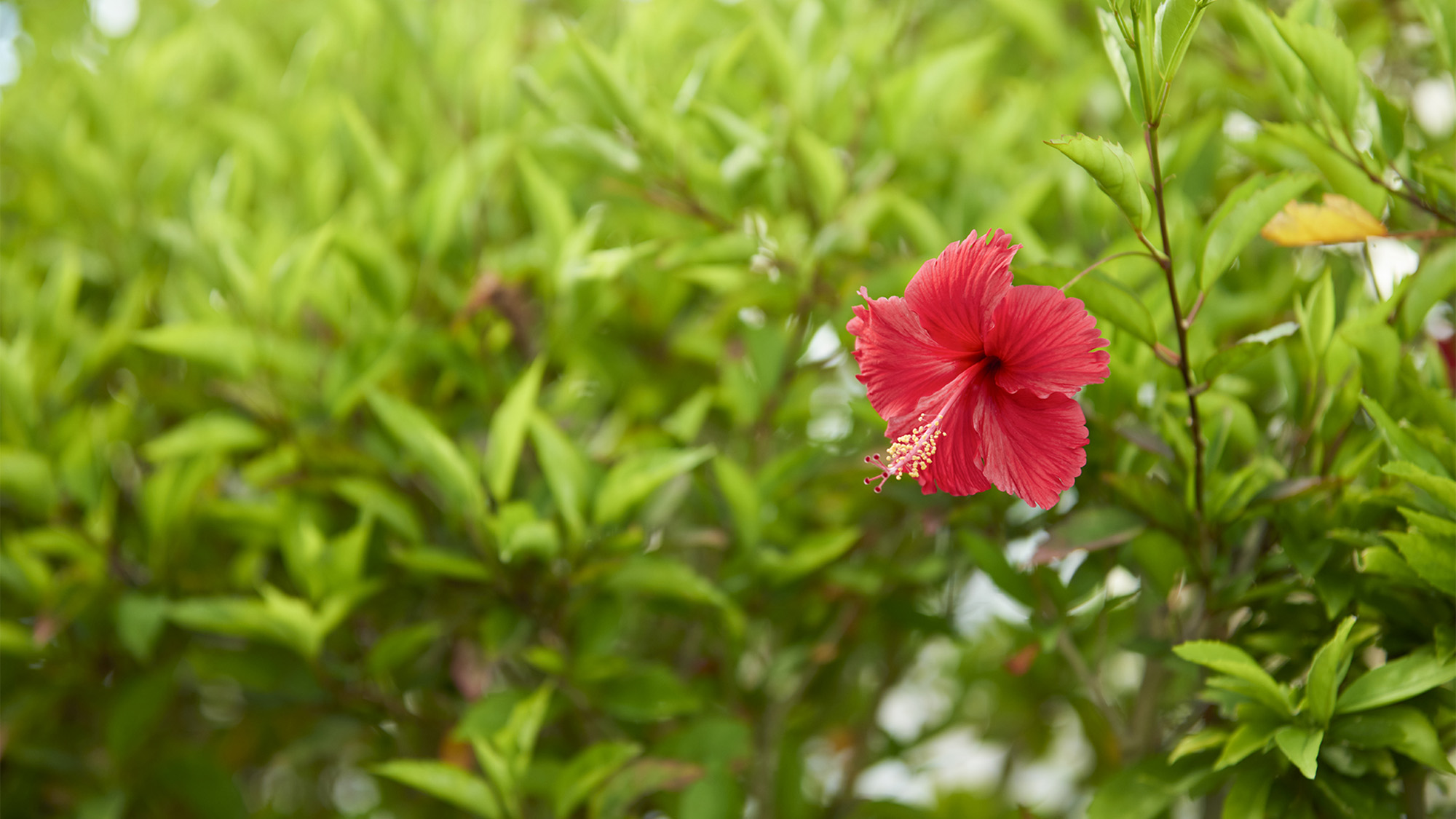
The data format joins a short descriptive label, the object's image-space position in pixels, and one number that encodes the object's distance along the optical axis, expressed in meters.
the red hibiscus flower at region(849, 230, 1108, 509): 1.52
